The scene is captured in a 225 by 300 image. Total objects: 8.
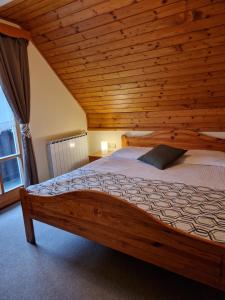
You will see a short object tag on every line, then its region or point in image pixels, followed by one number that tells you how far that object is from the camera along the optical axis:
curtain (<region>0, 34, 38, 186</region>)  2.69
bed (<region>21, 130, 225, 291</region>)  1.31
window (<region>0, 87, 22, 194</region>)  2.90
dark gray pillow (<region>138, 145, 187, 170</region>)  2.65
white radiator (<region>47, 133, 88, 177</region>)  3.42
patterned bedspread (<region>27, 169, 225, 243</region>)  1.43
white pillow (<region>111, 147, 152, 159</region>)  3.17
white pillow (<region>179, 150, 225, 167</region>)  2.66
